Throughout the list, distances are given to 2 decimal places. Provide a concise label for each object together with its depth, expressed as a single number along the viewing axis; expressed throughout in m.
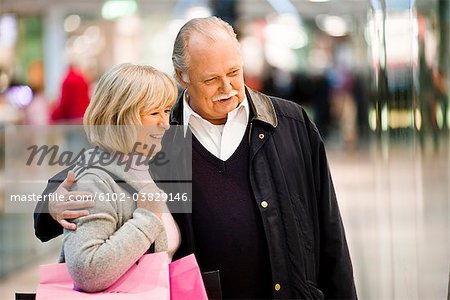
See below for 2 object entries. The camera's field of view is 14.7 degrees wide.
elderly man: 4.10
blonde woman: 3.76
